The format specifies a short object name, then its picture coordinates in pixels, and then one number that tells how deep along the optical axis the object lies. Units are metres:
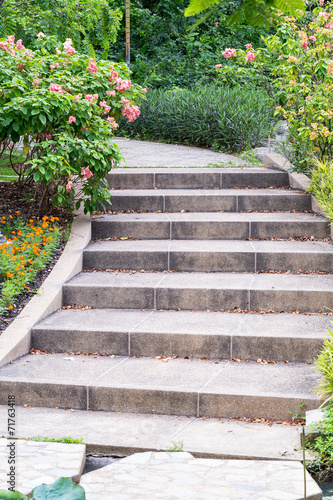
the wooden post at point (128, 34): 13.59
